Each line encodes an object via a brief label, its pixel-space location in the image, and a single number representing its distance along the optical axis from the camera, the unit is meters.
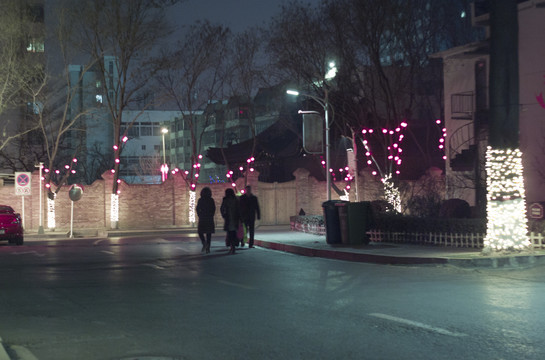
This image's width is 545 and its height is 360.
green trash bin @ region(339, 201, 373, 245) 20.48
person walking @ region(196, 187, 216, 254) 20.33
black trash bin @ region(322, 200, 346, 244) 20.80
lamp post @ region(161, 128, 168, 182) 53.09
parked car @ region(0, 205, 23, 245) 27.67
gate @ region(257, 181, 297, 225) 41.69
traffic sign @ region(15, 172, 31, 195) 32.50
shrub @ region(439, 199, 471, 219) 23.09
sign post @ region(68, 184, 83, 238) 32.03
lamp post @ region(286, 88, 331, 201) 25.38
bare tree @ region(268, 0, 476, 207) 31.16
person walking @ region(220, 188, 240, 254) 20.36
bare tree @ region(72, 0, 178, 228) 37.22
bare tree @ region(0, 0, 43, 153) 33.00
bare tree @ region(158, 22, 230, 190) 41.72
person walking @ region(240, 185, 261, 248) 21.64
